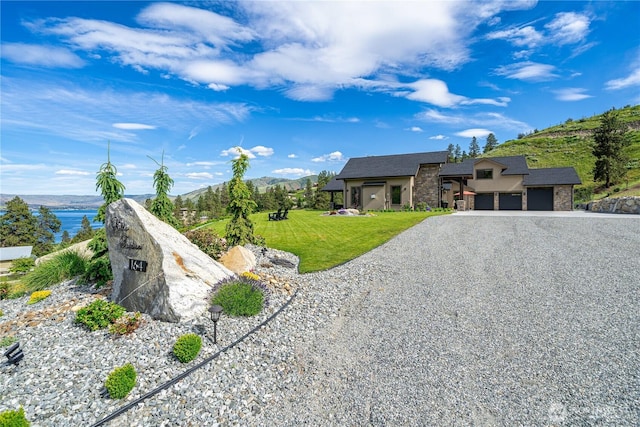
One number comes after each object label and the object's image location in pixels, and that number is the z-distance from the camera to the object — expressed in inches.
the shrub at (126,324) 207.8
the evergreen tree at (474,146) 4249.8
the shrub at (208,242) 391.5
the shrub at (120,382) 151.6
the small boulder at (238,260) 341.1
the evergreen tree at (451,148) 4436.0
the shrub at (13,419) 120.2
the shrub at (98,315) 216.2
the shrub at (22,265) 495.8
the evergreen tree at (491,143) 4063.5
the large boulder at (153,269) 230.5
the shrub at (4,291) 345.7
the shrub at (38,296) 293.9
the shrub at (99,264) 320.2
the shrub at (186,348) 181.8
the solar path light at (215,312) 197.2
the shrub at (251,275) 299.3
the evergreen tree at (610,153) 1453.0
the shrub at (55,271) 351.9
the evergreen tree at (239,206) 439.8
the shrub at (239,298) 240.4
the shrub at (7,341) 196.1
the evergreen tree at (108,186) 321.4
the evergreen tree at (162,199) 411.2
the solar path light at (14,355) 168.3
